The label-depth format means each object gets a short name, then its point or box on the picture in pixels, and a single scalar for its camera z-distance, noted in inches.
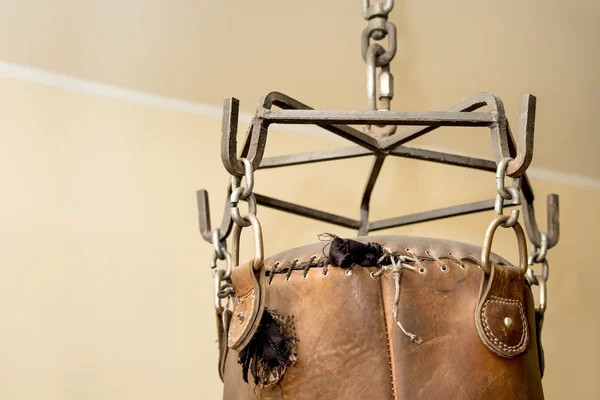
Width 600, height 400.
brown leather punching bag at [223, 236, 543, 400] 31.5
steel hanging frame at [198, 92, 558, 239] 34.2
